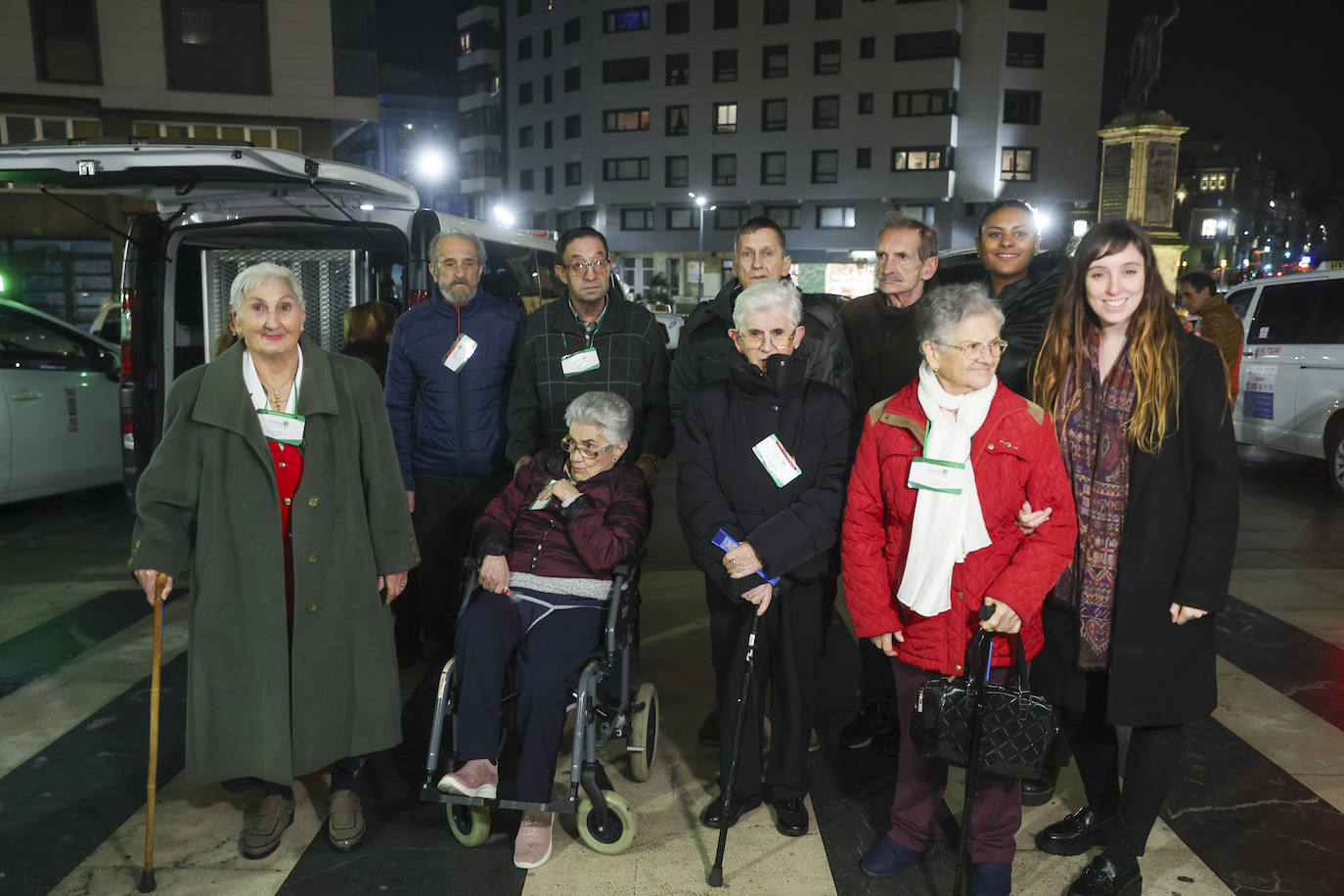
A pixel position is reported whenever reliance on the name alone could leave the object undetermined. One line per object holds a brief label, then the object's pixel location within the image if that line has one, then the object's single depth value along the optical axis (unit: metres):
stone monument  20.39
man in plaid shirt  4.17
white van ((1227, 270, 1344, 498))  9.05
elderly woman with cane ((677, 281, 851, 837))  3.18
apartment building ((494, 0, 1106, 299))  43.81
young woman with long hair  2.77
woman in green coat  3.07
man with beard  4.48
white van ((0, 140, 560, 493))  4.92
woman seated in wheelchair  3.16
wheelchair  3.09
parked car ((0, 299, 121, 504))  7.23
